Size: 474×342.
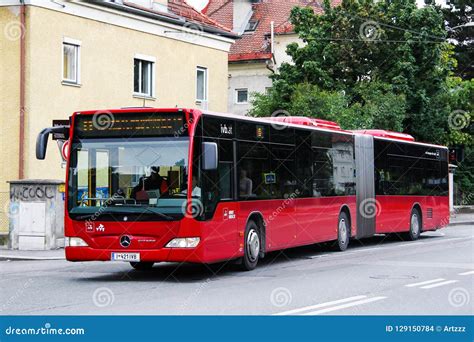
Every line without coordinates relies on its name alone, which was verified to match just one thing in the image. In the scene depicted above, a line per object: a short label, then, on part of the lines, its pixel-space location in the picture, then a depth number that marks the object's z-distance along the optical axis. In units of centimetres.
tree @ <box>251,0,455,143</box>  4147
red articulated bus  1552
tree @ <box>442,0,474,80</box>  6656
